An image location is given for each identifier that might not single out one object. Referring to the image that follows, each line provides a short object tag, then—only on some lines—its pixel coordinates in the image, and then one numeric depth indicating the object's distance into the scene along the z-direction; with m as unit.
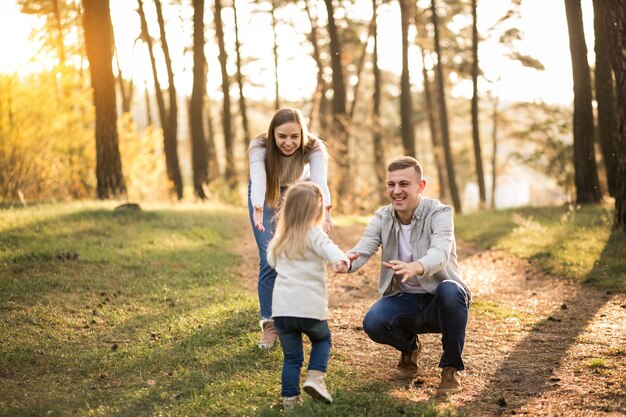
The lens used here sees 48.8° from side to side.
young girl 4.79
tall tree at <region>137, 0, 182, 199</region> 24.58
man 5.47
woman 6.18
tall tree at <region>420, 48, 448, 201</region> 33.33
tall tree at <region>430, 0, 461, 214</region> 26.48
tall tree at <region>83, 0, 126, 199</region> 15.95
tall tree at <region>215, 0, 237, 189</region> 28.09
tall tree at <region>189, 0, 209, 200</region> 21.61
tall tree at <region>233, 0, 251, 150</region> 30.67
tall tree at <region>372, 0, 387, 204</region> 25.97
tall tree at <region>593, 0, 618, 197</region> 15.89
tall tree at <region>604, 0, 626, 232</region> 11.09
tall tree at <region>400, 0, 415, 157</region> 26.61
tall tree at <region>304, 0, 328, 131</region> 31.02
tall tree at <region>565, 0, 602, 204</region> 15.91
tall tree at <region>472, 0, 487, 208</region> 25.53
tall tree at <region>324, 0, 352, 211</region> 23.11
